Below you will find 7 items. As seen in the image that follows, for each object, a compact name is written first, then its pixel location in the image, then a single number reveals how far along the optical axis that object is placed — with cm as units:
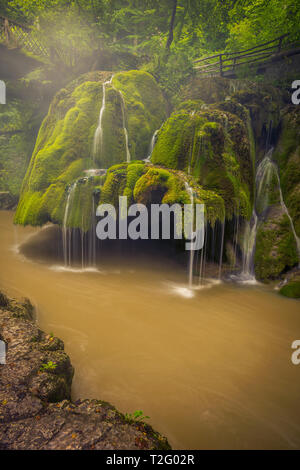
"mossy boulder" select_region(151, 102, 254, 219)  809
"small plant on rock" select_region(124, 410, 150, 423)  345
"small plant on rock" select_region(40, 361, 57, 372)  347
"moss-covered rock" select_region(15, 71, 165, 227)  925
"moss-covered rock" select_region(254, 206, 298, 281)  797
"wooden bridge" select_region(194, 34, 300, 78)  1206
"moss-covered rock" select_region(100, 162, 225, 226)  752
